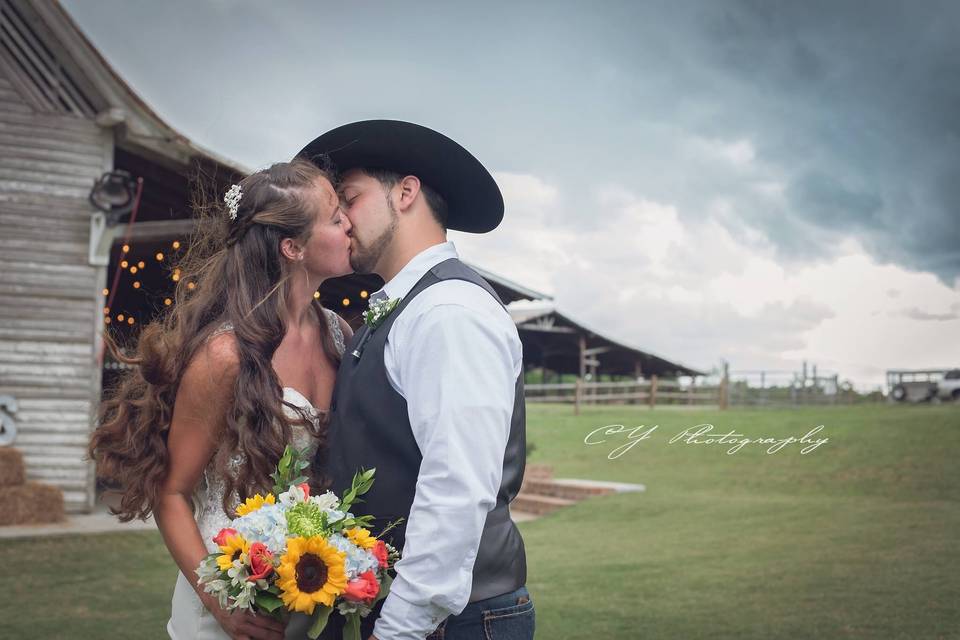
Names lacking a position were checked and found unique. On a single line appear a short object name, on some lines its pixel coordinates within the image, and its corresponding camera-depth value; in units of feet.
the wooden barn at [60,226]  34.83
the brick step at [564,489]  48.08
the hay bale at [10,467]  32.78
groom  6.51
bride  8.32
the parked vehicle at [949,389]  78.08
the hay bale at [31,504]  32.58
